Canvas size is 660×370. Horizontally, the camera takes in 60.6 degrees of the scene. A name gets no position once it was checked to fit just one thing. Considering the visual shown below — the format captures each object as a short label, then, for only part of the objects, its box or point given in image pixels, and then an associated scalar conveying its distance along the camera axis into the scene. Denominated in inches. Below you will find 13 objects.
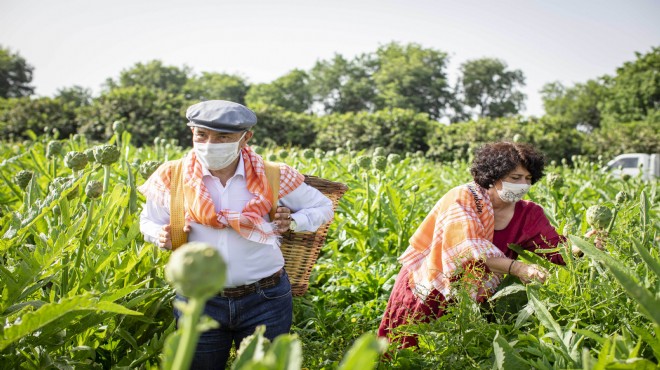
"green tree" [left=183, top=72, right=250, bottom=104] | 2095.2
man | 79.9
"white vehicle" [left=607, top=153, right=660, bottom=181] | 459.4
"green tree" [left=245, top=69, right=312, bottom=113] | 2030.0
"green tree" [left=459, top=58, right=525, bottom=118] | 2098.9
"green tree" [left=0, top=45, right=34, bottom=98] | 1888.5
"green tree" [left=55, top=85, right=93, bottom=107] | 1813.5
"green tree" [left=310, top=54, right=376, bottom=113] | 2010.3
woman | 91.4
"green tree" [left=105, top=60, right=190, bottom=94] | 2242.9
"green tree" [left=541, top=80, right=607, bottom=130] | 1950.1
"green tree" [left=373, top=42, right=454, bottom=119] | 1857.5
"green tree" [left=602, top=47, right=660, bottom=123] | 1398.9
